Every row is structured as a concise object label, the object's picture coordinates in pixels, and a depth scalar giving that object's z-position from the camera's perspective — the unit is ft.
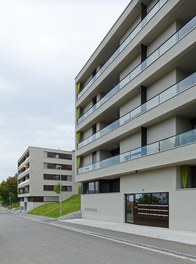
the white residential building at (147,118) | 44.44
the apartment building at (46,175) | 166.48
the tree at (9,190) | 246.70
